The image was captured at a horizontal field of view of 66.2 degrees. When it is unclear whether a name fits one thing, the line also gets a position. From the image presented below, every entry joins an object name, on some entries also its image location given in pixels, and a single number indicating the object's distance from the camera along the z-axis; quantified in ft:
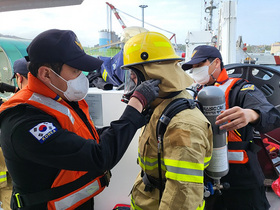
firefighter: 3.78
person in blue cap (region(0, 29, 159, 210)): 3.84
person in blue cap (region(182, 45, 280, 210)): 5.93
